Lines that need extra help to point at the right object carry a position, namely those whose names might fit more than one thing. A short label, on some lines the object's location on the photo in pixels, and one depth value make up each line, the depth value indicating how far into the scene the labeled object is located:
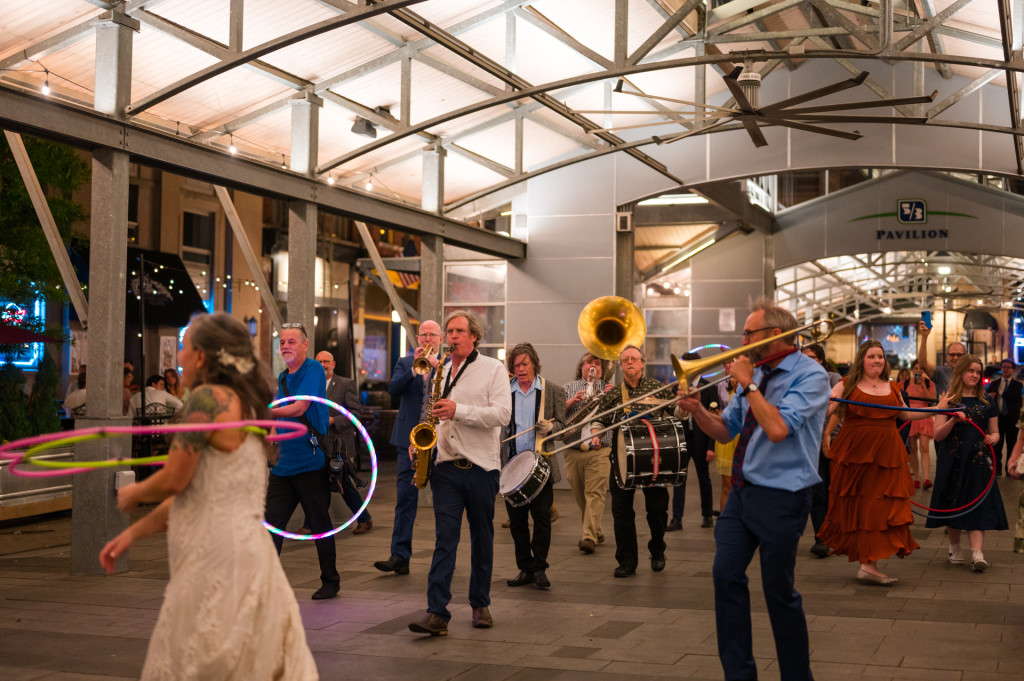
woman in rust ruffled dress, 8.65
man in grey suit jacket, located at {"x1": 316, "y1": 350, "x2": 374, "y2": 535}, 8.49
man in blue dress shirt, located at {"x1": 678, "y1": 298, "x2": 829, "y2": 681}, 5.00
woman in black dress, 9.41
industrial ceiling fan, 10.59
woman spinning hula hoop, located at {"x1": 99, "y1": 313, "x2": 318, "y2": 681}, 3.66
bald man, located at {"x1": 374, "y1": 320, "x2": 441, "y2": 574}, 9.02
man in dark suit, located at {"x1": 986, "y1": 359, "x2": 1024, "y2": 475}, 18.78
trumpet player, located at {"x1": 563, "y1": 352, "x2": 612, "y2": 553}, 10.46
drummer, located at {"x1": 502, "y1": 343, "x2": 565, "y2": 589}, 8.66
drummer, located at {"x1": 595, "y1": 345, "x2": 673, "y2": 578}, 9.09
